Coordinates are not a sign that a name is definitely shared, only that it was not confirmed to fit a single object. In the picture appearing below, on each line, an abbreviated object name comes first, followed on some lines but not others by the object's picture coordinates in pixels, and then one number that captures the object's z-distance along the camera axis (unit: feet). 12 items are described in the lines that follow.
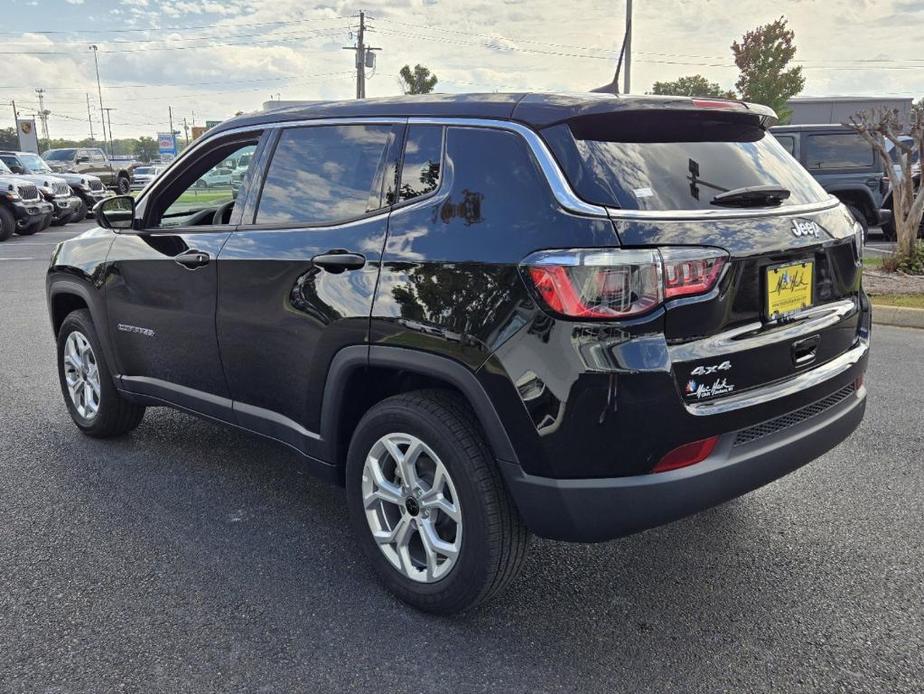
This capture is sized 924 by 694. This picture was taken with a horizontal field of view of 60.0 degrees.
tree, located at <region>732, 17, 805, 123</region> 105.50
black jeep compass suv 7.69
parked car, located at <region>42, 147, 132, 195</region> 104.12
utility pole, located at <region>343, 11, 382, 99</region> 145.18
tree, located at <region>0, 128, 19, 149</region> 316.79
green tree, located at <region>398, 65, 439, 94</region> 158.51
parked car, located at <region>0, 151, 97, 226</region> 63.36
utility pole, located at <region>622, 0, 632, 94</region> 74.95
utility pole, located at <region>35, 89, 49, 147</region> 399.81
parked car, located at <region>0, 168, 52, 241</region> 55.11
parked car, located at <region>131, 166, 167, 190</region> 110.98
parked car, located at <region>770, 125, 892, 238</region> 40.52
